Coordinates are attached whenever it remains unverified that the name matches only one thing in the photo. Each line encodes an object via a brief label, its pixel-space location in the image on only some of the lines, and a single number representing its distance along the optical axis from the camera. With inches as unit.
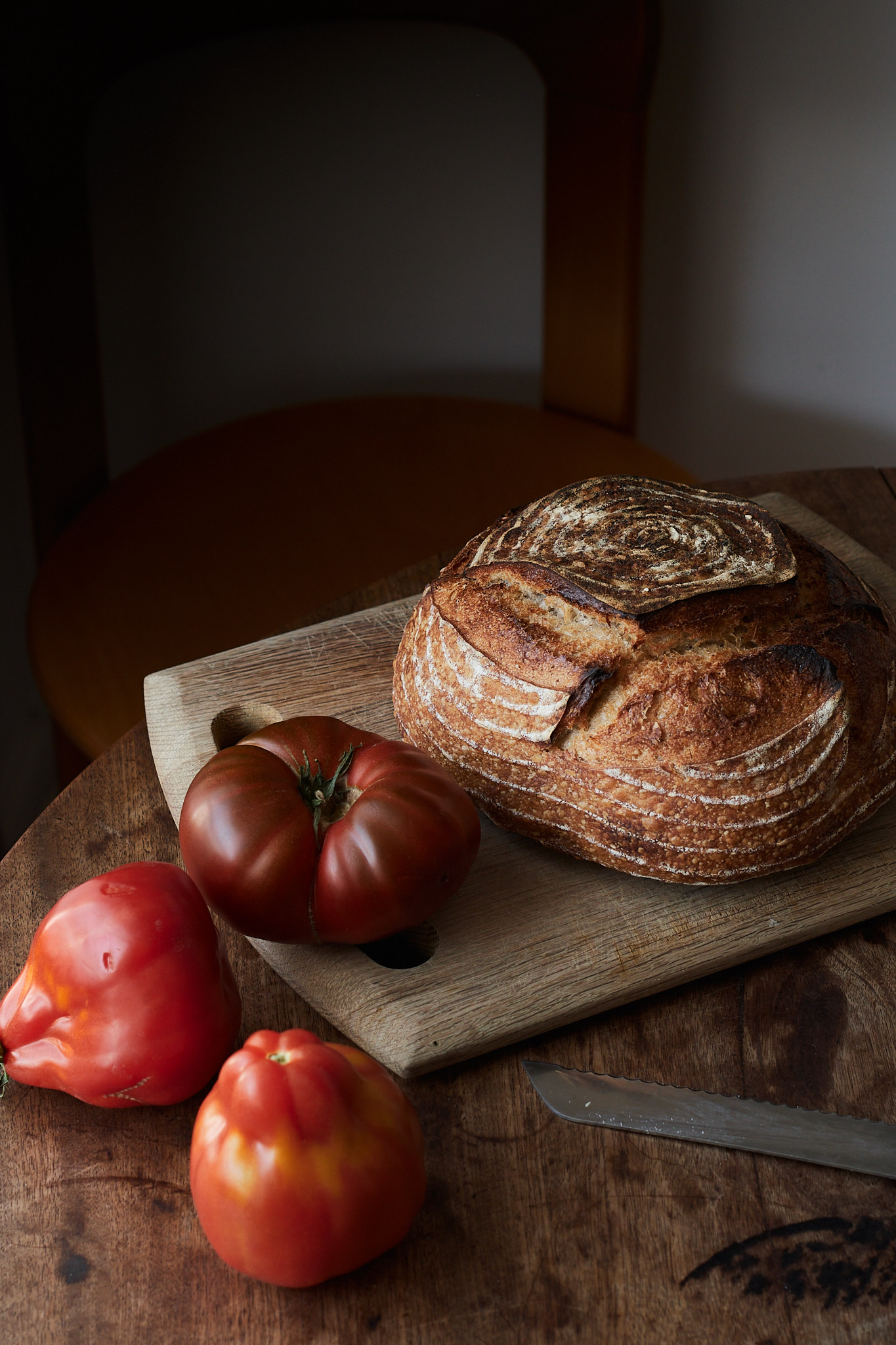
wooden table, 30.2
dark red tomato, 35.6
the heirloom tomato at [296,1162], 28.1
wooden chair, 70.4
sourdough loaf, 39.2
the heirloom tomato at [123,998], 32.5
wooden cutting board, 36.7
